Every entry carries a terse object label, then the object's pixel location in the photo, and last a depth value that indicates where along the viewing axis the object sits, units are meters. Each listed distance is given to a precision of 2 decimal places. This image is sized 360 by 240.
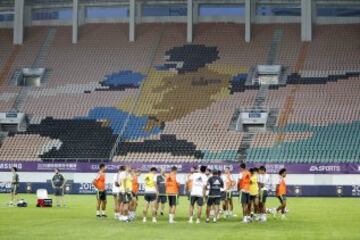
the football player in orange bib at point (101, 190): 31.06
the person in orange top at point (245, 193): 28.97
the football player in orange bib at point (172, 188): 28.62
